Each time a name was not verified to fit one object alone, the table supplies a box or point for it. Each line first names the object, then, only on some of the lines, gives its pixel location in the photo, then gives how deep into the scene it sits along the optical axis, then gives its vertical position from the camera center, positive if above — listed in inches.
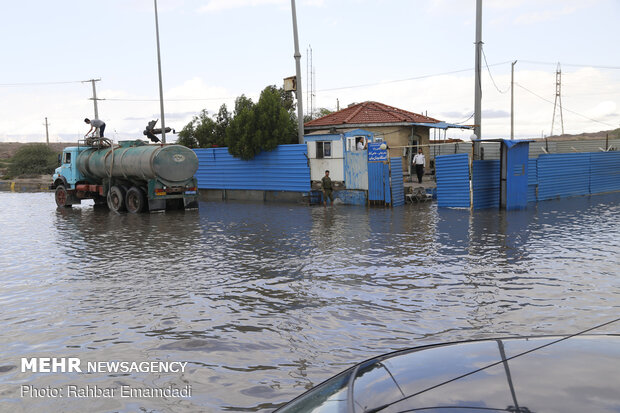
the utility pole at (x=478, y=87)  776.9 +96.4
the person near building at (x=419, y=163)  977.5 -16.2
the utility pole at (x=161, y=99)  1215.6 +145.4
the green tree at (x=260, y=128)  1019.9 +62.2
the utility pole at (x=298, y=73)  906.1 +145.2
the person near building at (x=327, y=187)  849.7 -47.1
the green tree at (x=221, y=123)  1299.2 +94.0
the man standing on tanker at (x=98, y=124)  930.1 +71.8
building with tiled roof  1208.2 +74.6
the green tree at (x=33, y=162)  2320.4 +24.7
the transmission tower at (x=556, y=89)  3127.5 +358.5
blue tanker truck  812.6 -17.5
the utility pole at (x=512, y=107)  2030.0 +169.7
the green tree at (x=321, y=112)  2159.2 +189.1
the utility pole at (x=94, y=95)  2158.8 +283.2
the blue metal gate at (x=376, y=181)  814.5 -38.3
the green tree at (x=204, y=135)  1304.1 +66.8
